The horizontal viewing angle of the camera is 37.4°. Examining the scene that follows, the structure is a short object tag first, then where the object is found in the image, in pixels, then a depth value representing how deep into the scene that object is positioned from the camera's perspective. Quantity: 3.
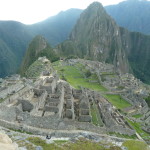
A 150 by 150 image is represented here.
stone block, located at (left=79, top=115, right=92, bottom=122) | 33.41
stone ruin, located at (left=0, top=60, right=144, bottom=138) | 27.58
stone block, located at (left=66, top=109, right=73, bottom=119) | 33.41
